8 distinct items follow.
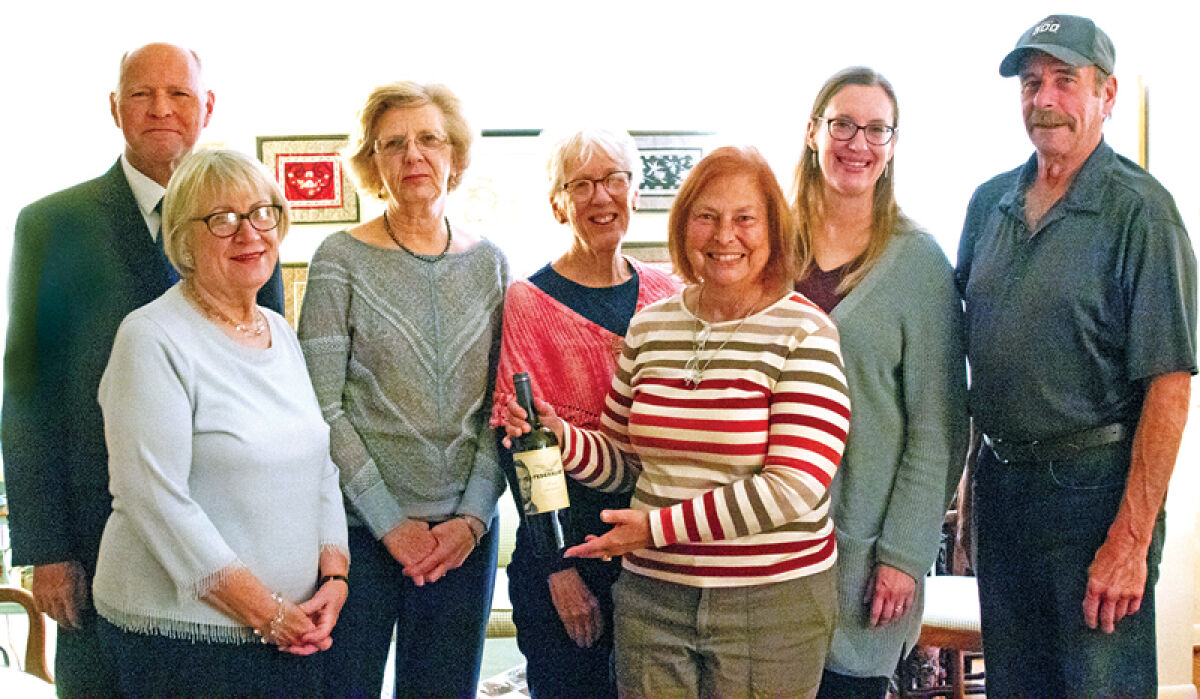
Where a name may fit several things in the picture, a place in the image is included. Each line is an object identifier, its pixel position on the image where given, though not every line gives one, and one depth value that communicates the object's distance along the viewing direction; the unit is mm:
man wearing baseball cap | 1514
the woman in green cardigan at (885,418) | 1547
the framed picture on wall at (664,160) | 4238
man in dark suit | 1628
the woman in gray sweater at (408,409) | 1660
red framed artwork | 4238
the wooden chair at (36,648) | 2293
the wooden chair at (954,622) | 2799
